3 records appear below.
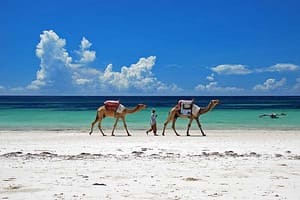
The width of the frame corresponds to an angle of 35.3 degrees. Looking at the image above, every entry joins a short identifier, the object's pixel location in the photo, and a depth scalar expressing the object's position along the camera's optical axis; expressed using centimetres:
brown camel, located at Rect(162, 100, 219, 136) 2250
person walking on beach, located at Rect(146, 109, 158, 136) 2258
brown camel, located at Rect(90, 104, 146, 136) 2252
